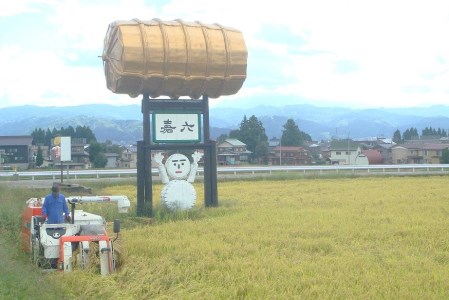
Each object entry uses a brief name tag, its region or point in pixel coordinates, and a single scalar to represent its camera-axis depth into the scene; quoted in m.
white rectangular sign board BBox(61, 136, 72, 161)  27.52
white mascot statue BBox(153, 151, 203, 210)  17.47
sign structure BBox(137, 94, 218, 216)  17.55
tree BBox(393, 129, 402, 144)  103.61
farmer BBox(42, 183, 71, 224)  10.89
